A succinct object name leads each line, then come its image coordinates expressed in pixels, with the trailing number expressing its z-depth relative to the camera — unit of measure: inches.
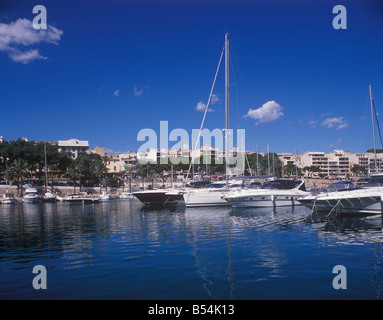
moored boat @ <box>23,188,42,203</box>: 2834.6
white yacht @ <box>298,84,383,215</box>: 1005.8
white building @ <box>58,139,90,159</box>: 5812.0
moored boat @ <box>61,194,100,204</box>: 2616.6
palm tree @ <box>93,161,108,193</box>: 4099.4
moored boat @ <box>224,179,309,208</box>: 1416.1
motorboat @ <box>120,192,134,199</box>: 3467.3
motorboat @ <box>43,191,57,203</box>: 2950.3
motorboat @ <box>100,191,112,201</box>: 3025.1
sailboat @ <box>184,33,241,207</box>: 1524.4
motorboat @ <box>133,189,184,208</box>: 1714.1
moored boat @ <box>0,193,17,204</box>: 2706.7
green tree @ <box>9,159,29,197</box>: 3265.3
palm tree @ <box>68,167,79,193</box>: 3888.0
